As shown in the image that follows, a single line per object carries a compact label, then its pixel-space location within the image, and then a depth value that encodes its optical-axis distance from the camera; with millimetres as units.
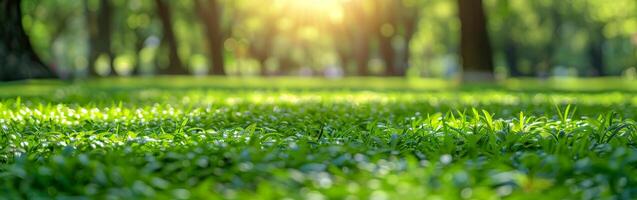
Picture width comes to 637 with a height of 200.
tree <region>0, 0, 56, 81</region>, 22094
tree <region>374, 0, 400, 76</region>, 48500
